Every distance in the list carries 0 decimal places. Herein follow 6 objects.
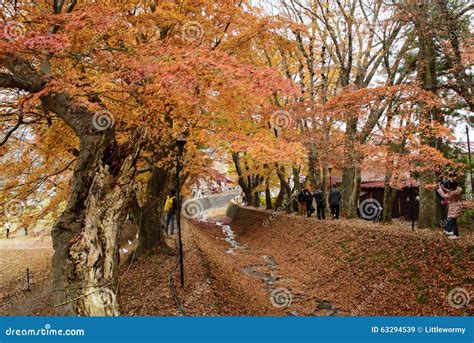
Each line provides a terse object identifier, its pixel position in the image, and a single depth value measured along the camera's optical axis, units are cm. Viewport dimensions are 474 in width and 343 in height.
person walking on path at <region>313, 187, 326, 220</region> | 1886
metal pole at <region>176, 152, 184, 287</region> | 986
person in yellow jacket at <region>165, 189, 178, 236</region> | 1617
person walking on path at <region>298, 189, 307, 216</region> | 2173
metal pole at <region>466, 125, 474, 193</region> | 1651
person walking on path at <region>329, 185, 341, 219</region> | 1820
